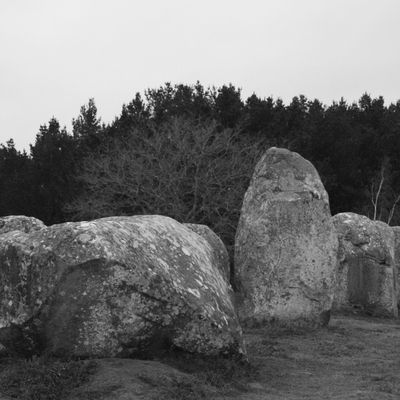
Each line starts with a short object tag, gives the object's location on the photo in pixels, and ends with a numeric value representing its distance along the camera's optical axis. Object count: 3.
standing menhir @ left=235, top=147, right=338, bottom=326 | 12.97
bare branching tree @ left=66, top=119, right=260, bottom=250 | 31.97
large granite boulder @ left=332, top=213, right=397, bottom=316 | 17.28
